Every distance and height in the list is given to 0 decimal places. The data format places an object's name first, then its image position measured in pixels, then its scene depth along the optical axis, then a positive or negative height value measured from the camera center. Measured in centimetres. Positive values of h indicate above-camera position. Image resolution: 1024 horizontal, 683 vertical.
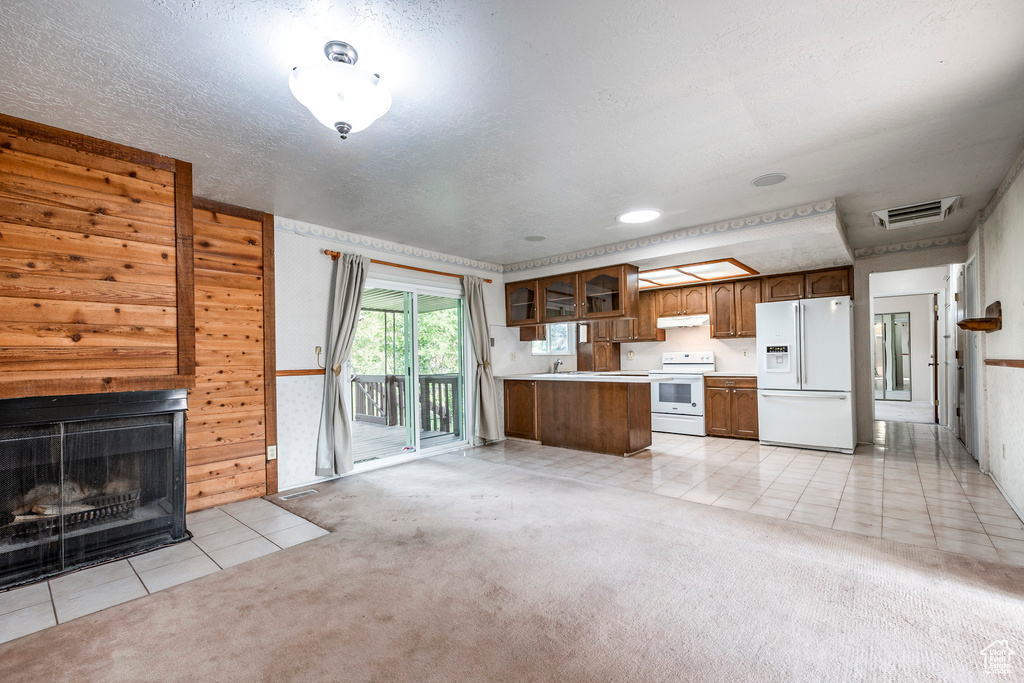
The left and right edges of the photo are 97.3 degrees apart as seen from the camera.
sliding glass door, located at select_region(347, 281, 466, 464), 487 -25
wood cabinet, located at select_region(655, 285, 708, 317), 638 +59
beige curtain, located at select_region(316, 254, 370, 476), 416 -17
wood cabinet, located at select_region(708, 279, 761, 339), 596 +45
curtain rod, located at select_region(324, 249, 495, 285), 429 +88
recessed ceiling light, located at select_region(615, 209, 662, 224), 394 +113
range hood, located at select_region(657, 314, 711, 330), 635 +29
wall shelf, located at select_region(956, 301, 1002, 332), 339 +12
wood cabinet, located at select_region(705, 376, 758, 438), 573 -86
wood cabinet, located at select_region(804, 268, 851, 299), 529 +67
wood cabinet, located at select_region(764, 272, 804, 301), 555 +66
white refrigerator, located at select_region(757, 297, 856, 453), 494 -39
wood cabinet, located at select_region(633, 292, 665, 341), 679 +31
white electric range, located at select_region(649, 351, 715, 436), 605 -71
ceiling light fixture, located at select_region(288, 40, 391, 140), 175 +102
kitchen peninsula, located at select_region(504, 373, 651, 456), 507 -82
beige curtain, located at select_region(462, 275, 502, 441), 566 -24
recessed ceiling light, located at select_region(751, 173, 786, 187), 317 +115
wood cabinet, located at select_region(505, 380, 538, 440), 591 -86
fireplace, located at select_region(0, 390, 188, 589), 235 -73
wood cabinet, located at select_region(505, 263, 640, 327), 509 +57
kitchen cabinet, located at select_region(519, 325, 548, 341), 640 +16
